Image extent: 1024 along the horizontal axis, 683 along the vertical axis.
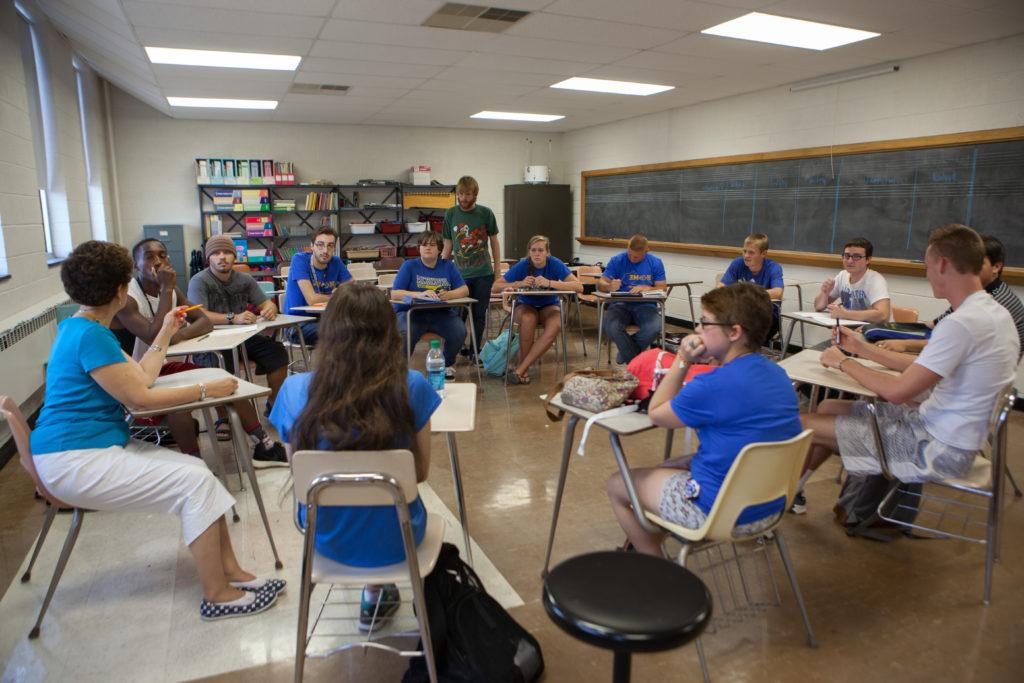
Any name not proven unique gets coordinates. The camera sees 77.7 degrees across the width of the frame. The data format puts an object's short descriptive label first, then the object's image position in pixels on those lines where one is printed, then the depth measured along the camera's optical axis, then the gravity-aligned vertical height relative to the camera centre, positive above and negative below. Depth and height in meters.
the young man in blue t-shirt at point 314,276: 4.42 -0.38
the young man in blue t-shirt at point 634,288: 5.15 -0.52
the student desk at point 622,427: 1.88 -0.62
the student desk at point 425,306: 4.46 -0.58
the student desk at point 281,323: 3.54 -0.57
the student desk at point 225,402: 2.17 -0.61
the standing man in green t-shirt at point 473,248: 5.41 -0.21
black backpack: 1.67 -1.11
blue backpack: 5.20 -1.06
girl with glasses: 1.71 -0.50
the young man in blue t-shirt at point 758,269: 4.97 -0.36
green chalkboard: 4.55 +0.22
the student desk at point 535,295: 4.89 -0.62
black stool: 0.94 -0.59
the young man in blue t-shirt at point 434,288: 4.70 -0.49
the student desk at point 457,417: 2.01 -0.63
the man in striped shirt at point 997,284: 3.11 -0.30
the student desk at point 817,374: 2.28 -0.58
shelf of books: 8.22 +0.15
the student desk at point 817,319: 3.86 -0.59
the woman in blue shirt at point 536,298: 5.14 -0.61
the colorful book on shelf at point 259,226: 8.23 -0.05
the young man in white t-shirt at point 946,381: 2.06 -0.52
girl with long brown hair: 1.54 -0.45
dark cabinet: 9.51 +0.09
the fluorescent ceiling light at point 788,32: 4.07 +1.27
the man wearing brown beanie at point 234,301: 3.78 -0.48
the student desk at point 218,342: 2.92 -0.57
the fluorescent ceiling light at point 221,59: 4.90 +1.28
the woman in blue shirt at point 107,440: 1.95 -0.67
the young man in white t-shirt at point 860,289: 4.08 -0.44
